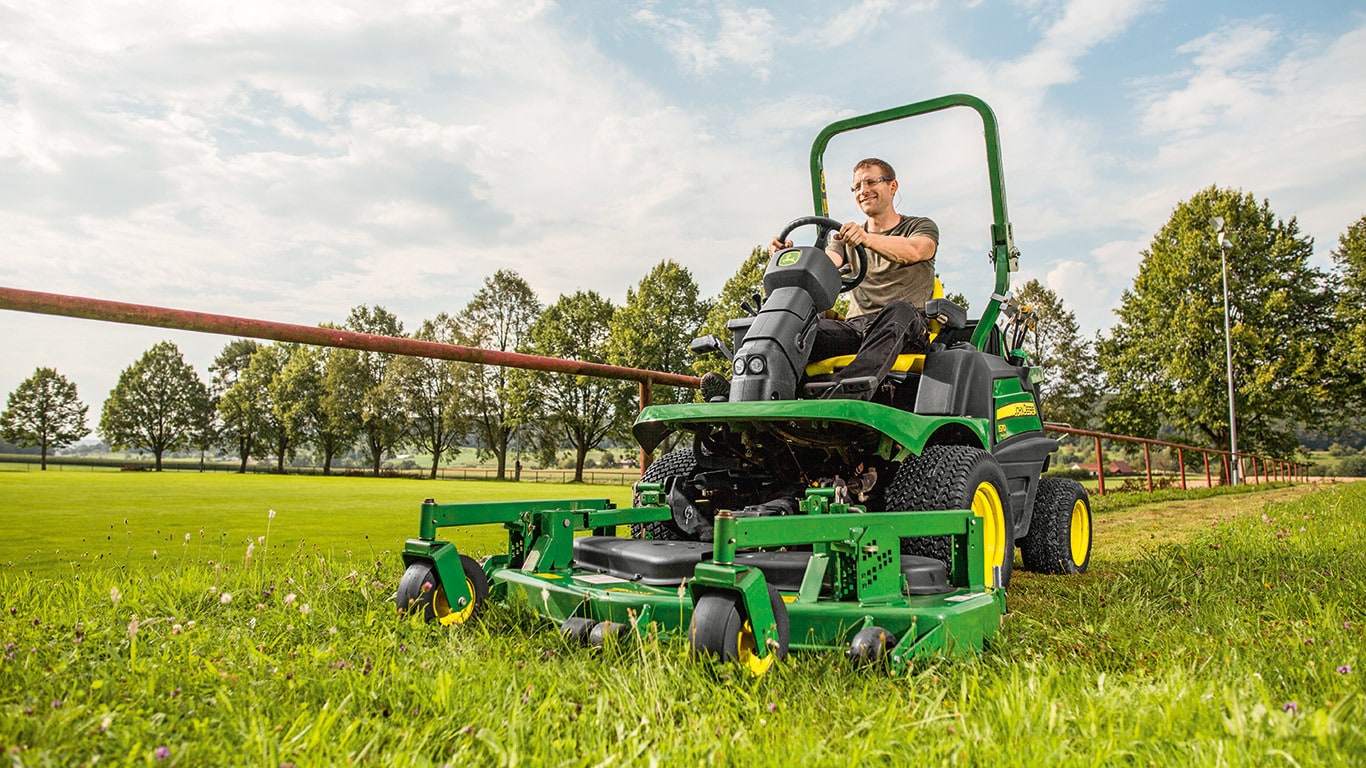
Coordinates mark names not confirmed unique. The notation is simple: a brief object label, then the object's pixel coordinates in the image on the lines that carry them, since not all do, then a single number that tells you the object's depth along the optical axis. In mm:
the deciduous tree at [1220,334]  31141
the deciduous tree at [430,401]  32250
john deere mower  2348
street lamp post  25200
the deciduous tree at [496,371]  34438
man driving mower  3580
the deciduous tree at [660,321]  31625
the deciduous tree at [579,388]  29870
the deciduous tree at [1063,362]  40781
